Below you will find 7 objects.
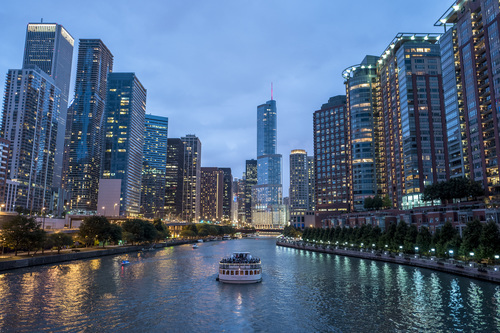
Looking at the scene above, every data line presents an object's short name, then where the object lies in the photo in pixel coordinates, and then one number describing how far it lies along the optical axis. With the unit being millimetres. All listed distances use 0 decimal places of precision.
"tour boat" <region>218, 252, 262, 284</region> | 79000
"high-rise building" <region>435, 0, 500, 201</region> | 131125
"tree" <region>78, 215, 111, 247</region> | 146875
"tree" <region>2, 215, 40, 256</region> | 100125
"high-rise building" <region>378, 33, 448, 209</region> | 187625
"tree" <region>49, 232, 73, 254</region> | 115888
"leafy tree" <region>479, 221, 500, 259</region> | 79062
